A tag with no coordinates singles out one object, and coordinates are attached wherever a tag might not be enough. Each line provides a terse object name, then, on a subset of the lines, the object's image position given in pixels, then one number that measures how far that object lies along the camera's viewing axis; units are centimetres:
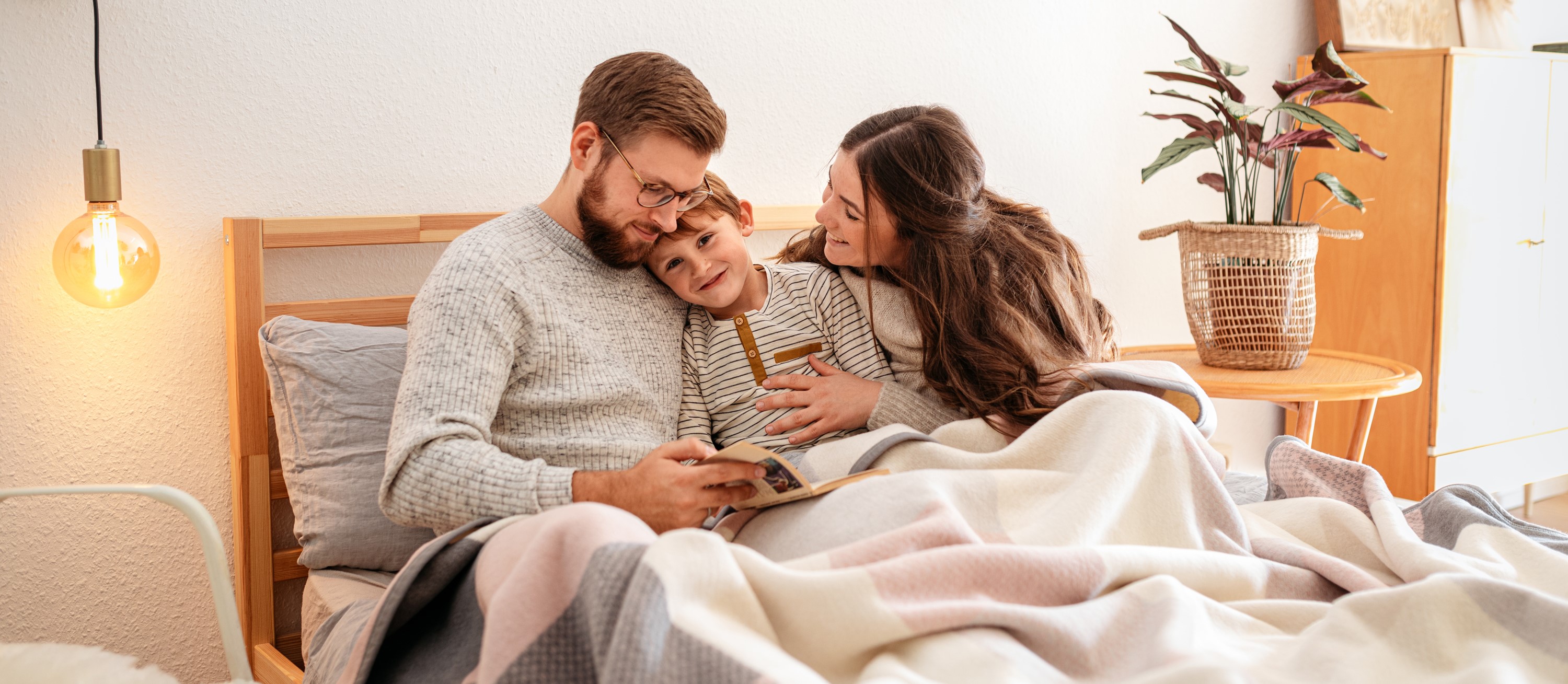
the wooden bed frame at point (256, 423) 144
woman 145
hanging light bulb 129
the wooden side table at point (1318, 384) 189
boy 146
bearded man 112
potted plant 192
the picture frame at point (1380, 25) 266
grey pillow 133
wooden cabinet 250
